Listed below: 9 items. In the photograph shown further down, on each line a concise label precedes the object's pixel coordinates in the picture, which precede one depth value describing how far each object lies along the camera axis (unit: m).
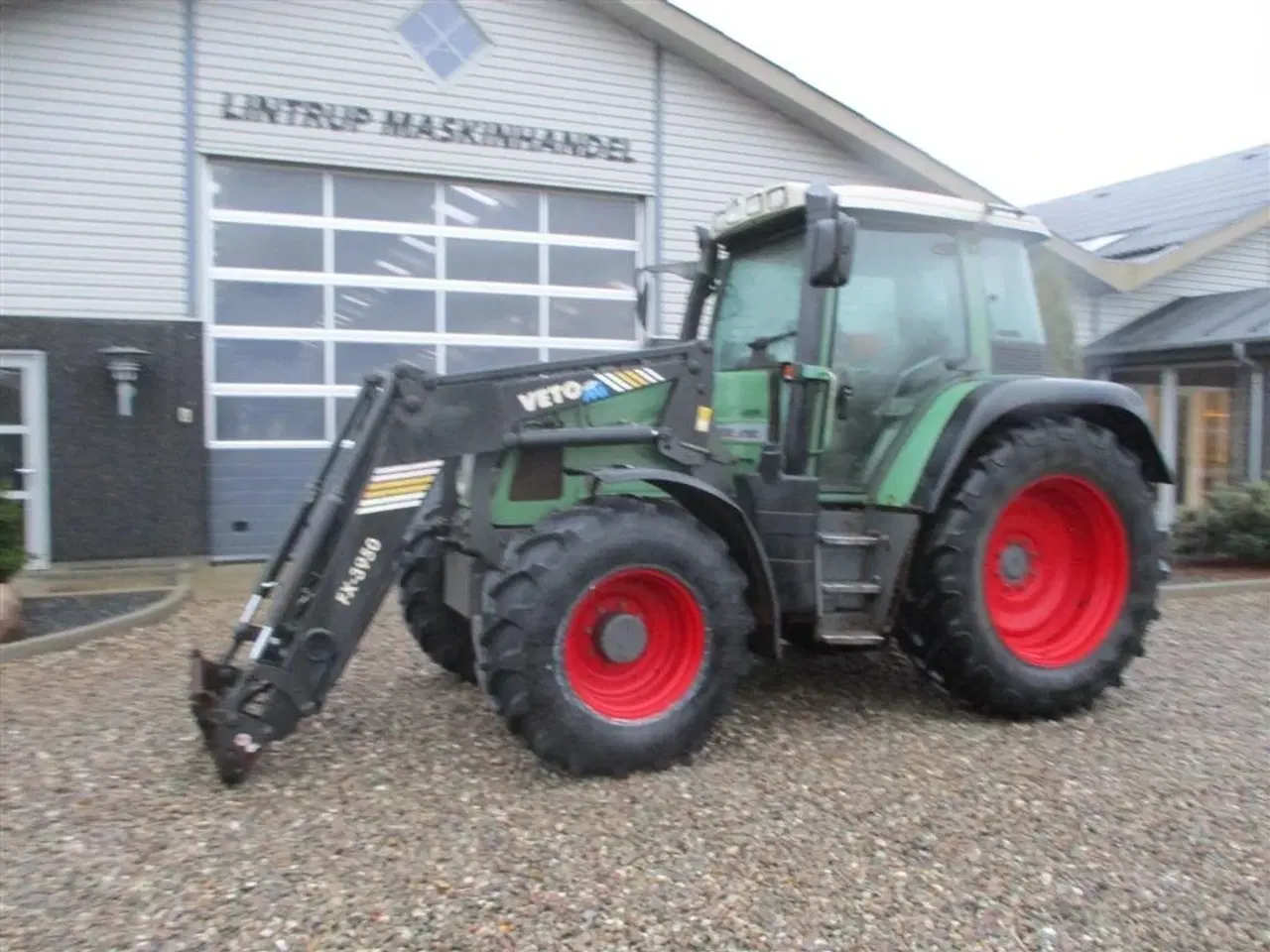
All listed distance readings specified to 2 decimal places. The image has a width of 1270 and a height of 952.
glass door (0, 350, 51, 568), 9.05
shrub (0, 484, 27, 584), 7.09
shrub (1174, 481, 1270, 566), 9.81
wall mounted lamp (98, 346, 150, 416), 8.98
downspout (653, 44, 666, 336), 10.85
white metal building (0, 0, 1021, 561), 9.10
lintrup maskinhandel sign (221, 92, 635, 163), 9.53
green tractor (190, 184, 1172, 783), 3.94
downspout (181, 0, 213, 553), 9.34
